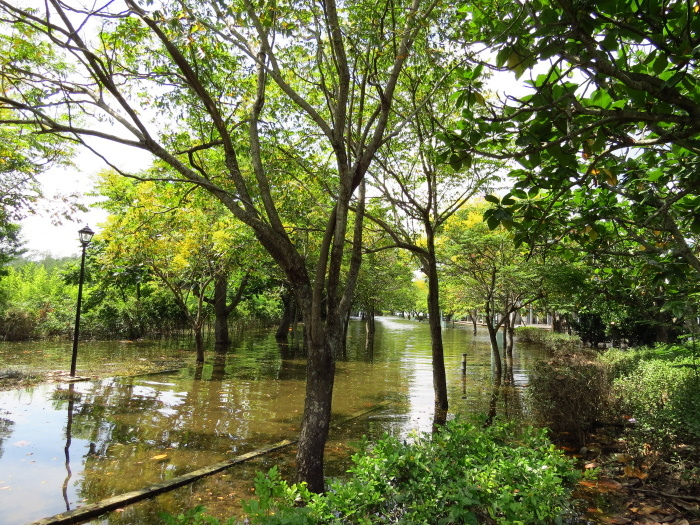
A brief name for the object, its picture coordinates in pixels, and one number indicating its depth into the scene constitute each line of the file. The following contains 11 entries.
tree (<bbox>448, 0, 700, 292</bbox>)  2.37
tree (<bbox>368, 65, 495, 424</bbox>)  9.21
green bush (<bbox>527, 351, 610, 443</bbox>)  7.27
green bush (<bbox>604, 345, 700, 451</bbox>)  5.06
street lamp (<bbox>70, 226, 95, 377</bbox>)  12.61
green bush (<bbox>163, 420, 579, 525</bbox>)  2.69
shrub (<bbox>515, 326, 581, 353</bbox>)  20.38
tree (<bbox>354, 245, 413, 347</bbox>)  21.56
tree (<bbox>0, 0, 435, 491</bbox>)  4.57
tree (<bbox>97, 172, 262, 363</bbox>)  13.54
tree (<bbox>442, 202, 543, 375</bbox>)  13.55
